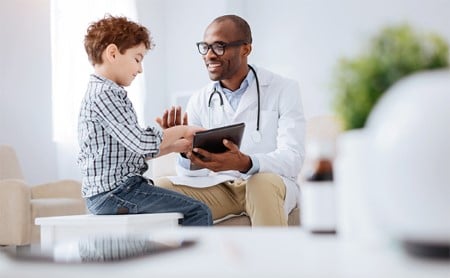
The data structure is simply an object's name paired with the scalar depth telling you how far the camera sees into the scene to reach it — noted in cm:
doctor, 325
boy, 310
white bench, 290
